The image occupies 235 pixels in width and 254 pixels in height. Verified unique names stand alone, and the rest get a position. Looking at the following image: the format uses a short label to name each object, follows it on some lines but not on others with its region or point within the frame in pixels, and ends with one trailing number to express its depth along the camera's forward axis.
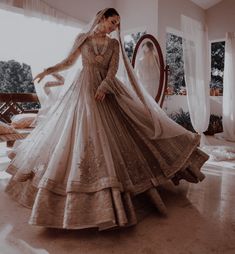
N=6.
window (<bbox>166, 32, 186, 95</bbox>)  5.84
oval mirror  3.80
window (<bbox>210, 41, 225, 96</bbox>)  6.77
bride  1.65
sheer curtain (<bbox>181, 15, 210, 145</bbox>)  5.05
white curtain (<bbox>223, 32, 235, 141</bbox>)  6.04
